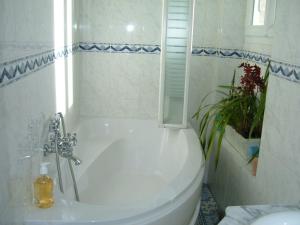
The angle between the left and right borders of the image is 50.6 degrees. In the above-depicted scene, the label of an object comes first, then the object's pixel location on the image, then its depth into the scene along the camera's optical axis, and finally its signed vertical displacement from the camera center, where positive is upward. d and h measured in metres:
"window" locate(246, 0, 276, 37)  2.43 +0.24
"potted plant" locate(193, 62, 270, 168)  2.22 -0.44
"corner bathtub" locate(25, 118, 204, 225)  1.46 -0.86
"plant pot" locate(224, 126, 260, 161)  2.22 -0.72
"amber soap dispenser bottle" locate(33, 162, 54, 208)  1.48 -0.69
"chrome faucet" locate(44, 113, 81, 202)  1.78 -0.58
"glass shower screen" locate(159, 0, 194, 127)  2.58 -0.14
